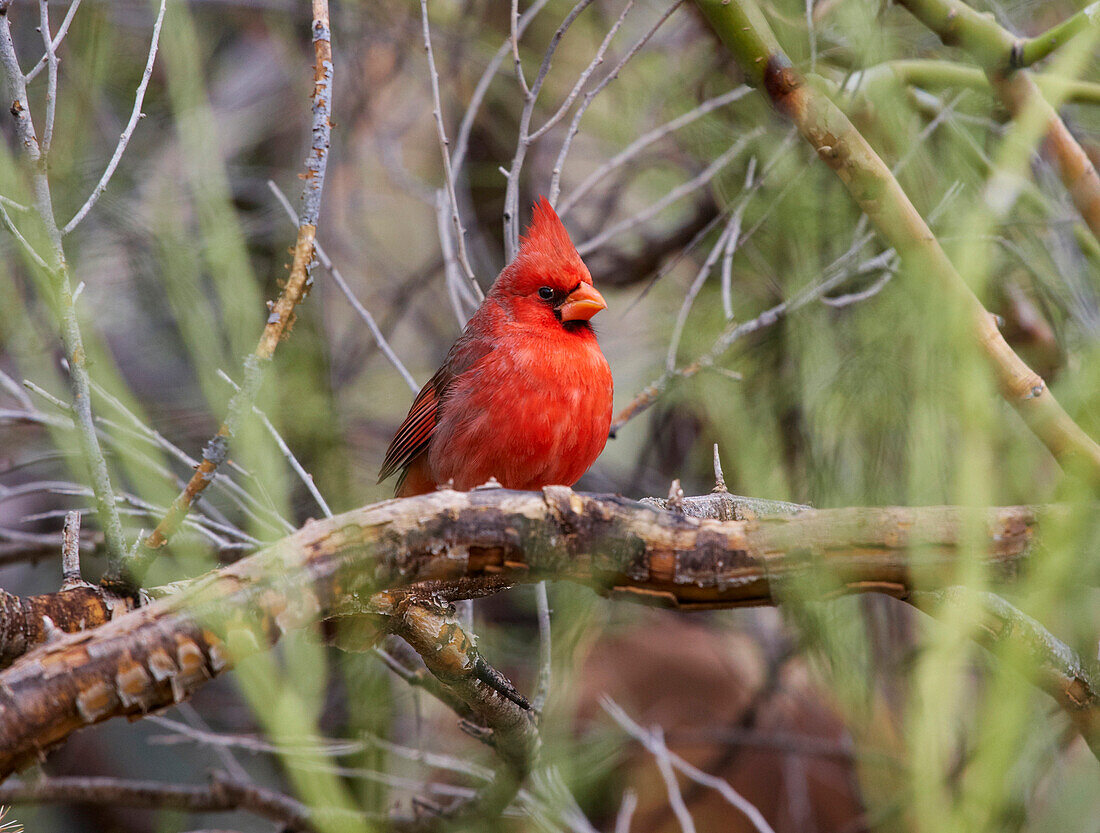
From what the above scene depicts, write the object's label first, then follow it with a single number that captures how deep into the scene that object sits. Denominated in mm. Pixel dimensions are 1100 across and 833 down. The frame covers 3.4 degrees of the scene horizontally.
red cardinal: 7939
